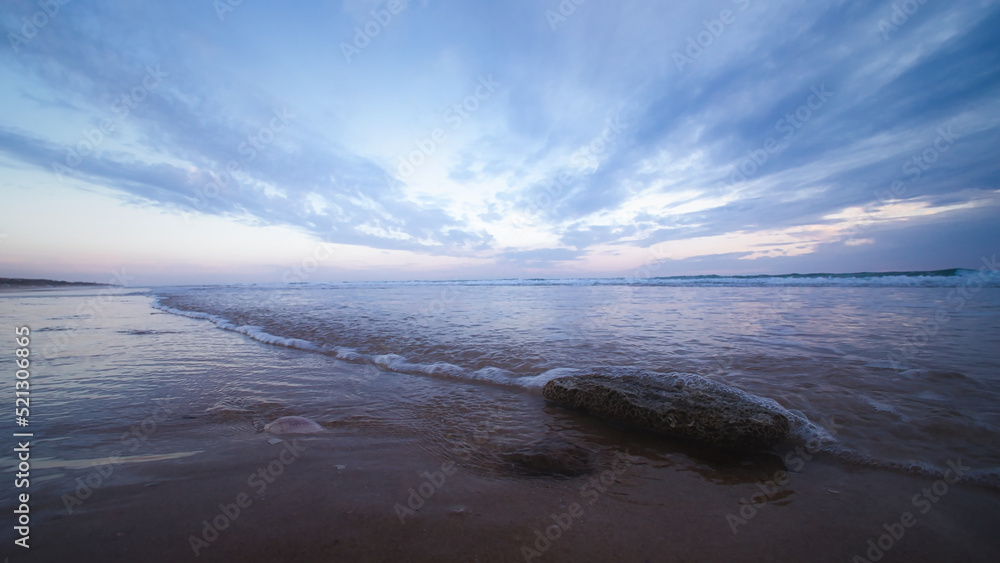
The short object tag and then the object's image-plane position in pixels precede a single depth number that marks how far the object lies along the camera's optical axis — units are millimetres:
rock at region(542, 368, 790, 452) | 3395
